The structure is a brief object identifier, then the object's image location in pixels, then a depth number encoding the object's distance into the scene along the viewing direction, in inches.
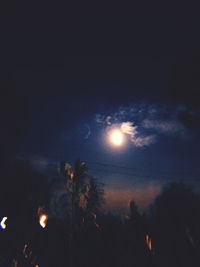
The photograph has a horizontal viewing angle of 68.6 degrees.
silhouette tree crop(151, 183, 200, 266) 926.4
